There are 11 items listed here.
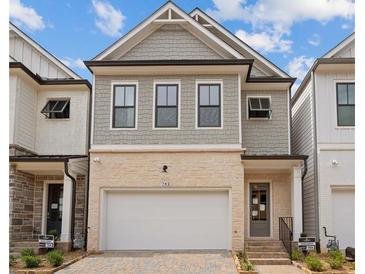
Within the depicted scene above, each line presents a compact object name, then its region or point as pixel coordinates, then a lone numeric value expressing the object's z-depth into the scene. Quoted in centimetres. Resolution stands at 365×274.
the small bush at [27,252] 1444
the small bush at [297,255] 1470
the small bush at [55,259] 1327
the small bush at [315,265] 1253
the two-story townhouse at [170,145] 1655
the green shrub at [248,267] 1258
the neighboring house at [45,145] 1707
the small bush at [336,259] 1285
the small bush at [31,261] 1298
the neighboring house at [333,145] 1686
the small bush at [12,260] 1371
